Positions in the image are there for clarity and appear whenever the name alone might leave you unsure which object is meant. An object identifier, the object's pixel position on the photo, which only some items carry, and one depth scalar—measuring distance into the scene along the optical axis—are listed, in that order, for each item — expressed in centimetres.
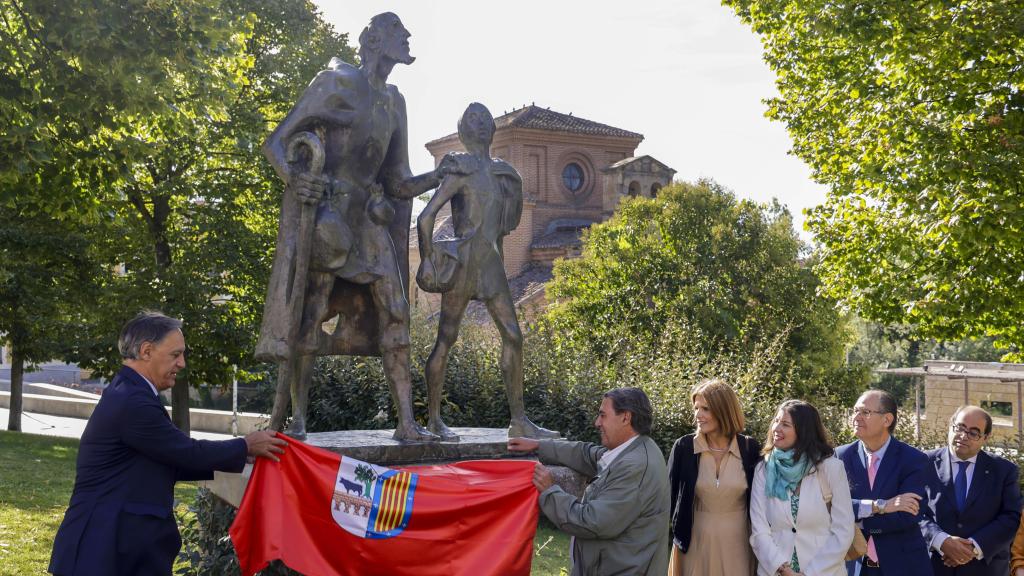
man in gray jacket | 458
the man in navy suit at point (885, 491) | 571
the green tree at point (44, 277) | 2133
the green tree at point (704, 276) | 3491
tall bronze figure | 631
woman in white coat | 515
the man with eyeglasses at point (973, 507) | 643
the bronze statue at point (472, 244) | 692
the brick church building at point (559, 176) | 5712
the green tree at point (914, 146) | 1524
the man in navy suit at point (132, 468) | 439
